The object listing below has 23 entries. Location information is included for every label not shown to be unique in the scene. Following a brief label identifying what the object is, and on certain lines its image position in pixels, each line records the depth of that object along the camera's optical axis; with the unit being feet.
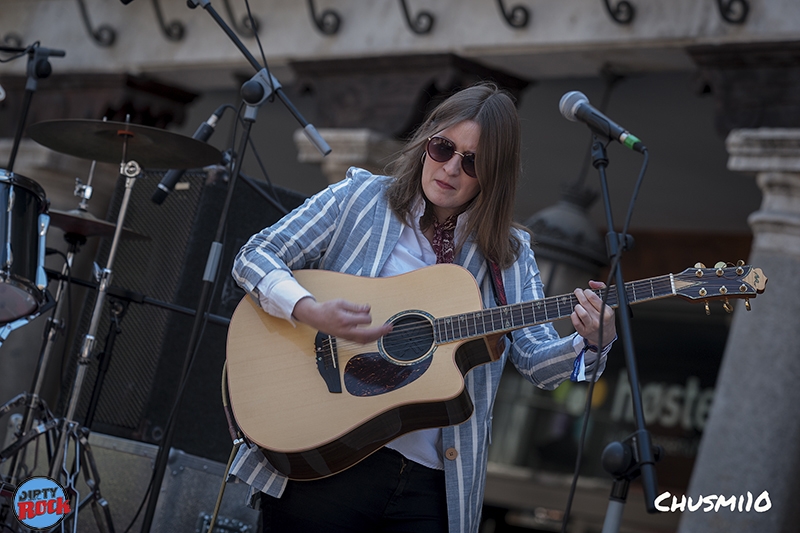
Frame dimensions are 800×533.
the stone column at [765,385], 23.45
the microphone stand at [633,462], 10.75
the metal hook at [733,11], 26.32
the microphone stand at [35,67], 21.88
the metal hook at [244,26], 35.61
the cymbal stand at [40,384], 19.29
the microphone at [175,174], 19.22
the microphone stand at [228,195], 15.02
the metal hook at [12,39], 42.11
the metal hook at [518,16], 31.09
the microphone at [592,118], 13.47
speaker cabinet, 21.16
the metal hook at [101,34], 40.24
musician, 13.34
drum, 18.03
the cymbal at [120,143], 19.08
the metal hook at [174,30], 38.86
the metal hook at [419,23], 32.76
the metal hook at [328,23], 34.96
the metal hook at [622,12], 28.60
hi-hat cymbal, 20.27
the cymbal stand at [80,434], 18.21
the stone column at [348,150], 32.91
